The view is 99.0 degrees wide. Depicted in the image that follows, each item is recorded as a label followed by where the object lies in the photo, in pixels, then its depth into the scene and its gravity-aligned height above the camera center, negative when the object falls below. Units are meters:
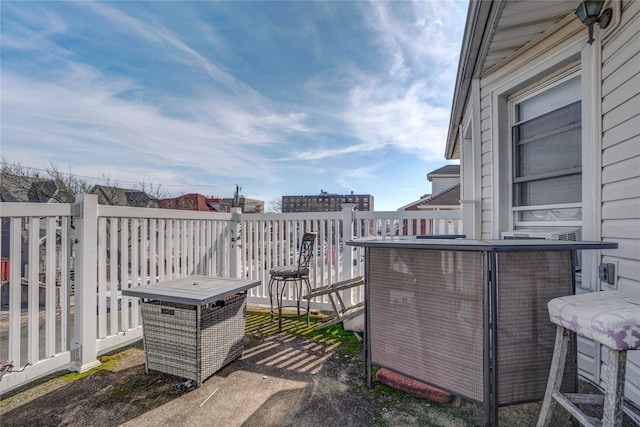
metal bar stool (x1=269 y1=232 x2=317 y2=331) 3.33 -0.69
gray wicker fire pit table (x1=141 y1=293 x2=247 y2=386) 2.08 -0.99
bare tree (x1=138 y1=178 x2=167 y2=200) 13.49 +1.27
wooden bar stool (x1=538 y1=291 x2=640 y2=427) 1.01 -0.48
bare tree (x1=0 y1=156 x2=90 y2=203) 9.47 +1.14
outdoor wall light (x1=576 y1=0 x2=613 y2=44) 1.71 +1.27
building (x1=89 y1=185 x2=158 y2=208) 11.29 +0.76
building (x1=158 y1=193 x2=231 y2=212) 16.07 +0.76
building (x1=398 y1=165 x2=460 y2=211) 10.12 +1.02
